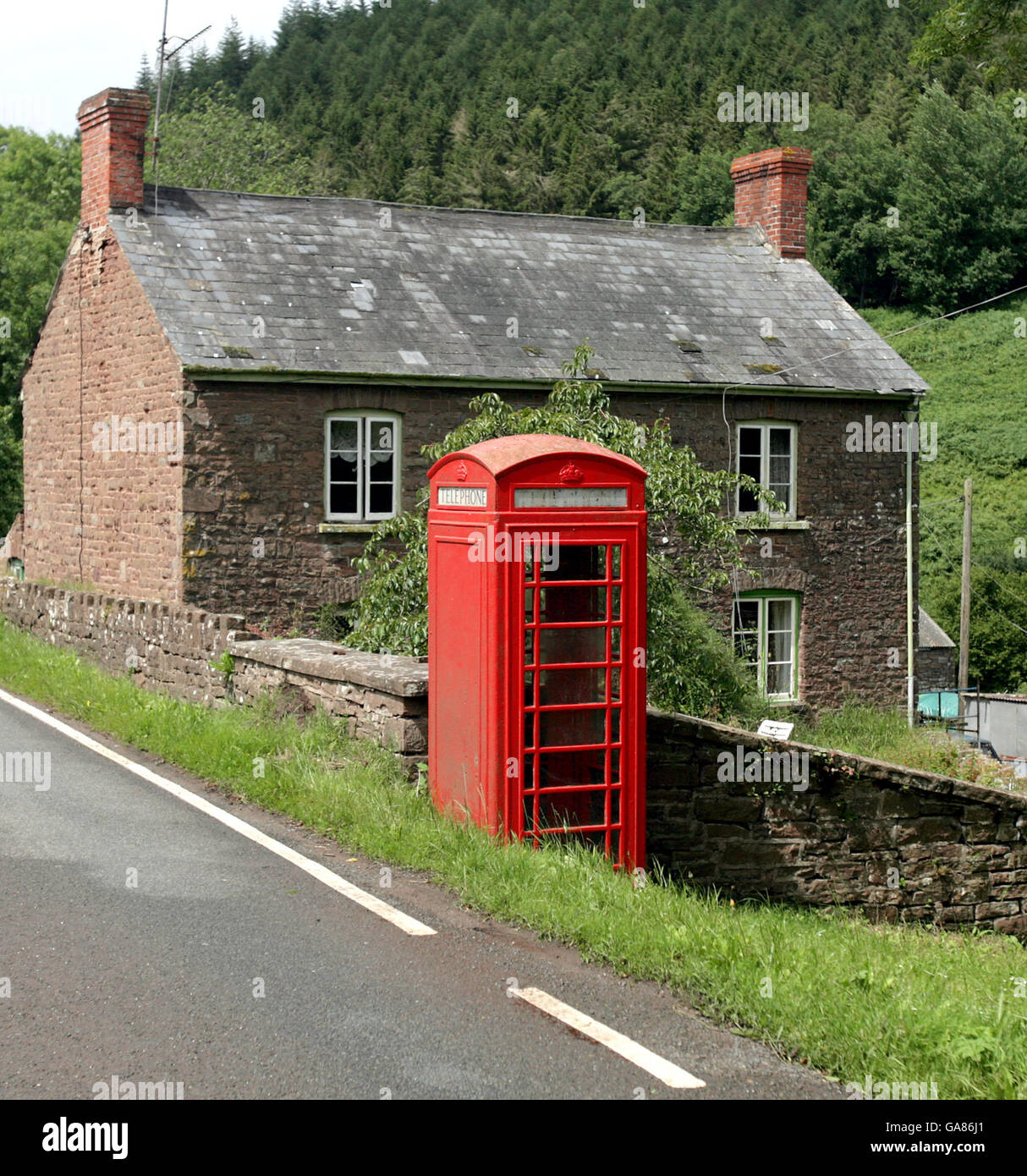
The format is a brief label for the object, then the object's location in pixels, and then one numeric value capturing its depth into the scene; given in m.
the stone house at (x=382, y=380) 17.97
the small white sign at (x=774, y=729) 9.91
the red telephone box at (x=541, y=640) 7.48
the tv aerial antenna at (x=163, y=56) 20.83
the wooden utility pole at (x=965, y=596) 30.32
